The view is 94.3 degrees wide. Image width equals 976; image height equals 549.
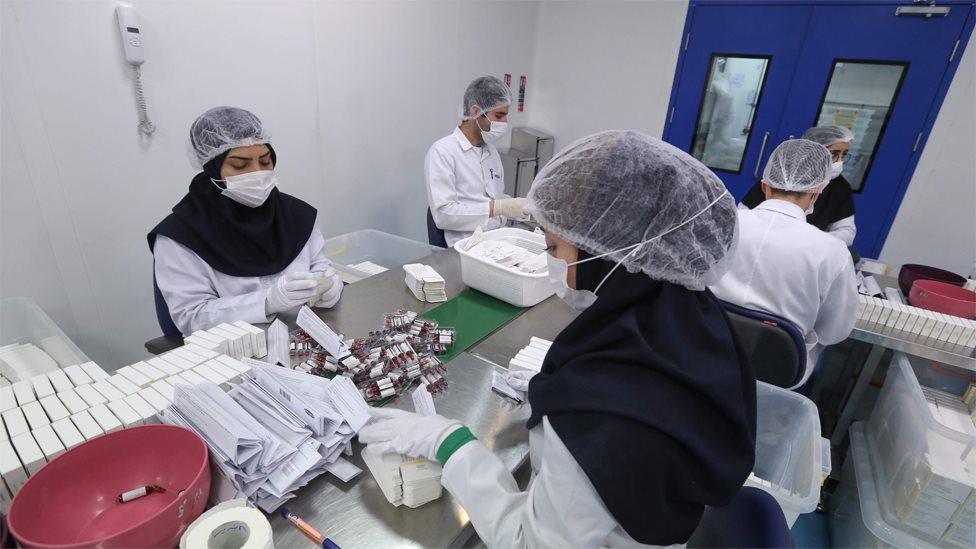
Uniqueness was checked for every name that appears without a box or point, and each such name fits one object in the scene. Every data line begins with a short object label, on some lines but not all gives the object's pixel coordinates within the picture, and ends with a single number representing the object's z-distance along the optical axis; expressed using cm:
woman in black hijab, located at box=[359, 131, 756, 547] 81
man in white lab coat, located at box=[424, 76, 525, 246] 290
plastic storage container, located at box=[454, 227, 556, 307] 191
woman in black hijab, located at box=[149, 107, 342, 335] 172
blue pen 89
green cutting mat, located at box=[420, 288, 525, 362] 172
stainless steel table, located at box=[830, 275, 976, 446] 206
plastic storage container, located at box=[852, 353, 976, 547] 173
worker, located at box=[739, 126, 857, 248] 318
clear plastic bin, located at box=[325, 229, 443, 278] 300
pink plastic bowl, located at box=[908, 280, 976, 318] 232
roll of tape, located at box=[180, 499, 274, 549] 77
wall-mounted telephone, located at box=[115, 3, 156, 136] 207
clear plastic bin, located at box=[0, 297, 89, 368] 184
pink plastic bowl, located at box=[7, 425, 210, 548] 76
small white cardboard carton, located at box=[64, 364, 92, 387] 110
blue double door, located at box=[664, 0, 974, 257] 364
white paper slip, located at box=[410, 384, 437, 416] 124
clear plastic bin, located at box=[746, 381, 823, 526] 139
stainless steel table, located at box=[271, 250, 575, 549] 94
